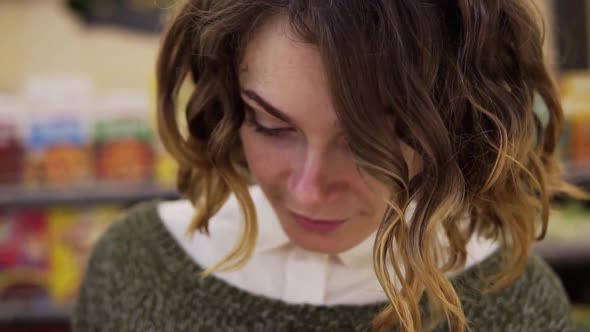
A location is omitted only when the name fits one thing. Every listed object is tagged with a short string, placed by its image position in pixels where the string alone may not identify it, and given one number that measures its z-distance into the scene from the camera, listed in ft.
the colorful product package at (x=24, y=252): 6.91
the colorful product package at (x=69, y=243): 6.88
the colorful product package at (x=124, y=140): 6.73
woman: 2.36
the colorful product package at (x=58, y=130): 6.66
